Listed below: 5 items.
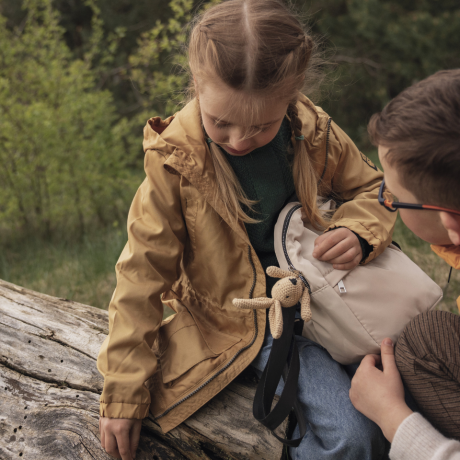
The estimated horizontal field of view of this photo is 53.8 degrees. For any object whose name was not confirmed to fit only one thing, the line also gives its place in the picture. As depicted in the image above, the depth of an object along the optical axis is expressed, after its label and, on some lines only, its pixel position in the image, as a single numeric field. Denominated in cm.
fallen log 145
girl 135
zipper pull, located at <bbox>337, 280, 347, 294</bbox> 142
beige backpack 141
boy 105
